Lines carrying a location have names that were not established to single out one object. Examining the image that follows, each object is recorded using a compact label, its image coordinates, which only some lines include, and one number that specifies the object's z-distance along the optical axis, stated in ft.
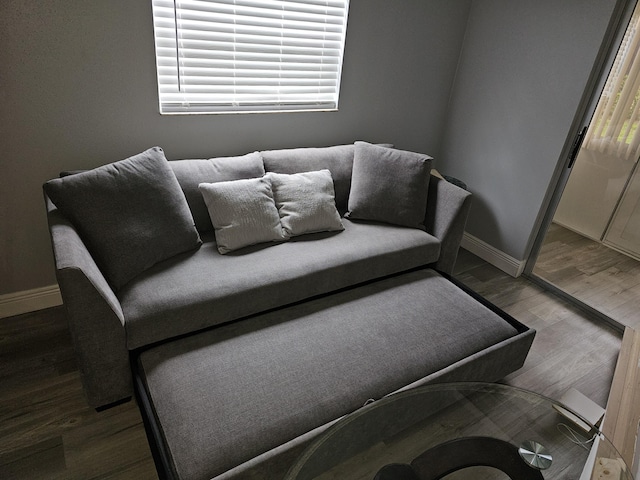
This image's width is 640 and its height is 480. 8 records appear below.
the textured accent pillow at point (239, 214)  6.93
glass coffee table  3.93
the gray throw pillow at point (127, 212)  5.68
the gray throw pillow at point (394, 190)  8.21
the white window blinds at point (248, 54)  7.20
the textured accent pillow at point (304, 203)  7.48
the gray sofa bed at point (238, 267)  4.94
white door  8.09
